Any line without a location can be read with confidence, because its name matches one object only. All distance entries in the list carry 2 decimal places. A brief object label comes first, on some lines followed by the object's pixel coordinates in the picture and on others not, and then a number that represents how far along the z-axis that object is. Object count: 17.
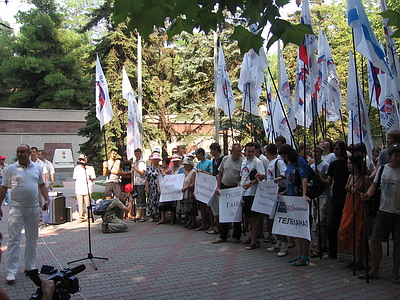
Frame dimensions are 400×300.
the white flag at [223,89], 13.42
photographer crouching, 10.90
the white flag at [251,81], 10.55
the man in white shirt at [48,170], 14.17
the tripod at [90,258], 7.56
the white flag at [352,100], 9.81
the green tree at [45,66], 39.28
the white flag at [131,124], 14.10
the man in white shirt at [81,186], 12.77
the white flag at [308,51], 8.05
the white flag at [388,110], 9.59
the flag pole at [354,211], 6.31
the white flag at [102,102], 11.49
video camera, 4.14
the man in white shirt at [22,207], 6.73
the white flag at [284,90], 13.33
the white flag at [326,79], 11.38
